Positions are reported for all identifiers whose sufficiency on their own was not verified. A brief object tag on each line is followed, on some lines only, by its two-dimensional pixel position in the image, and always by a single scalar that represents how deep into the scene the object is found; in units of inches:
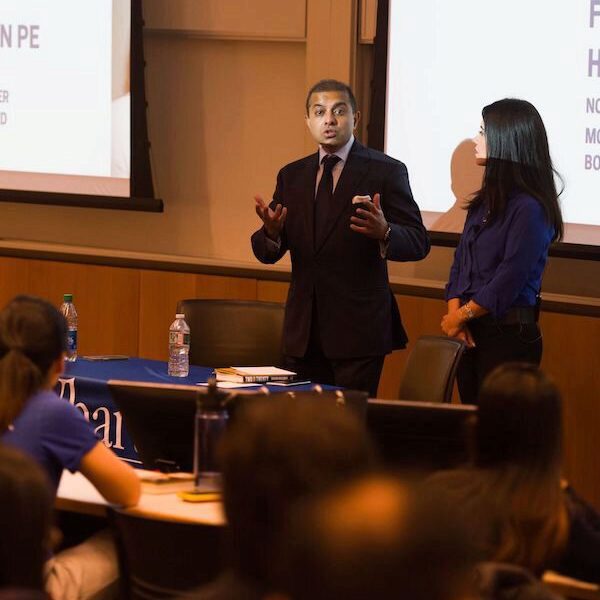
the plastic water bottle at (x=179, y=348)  305.1
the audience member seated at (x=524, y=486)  162.2
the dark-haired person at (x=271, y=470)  105.3
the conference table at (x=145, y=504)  187.3
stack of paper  287.5
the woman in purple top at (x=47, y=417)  187.9
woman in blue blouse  311.8
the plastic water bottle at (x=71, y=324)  323.5
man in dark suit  321.8
